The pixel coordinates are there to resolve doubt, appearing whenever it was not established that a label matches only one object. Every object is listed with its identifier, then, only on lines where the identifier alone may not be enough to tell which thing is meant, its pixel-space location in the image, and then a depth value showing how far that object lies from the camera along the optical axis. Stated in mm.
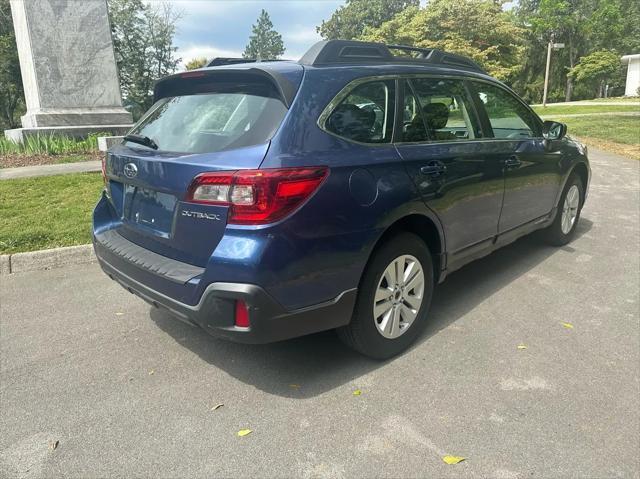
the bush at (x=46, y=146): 11320
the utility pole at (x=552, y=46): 32006
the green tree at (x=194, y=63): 50062
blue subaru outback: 2438
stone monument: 12336
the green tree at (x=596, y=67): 51875
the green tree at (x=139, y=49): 40000
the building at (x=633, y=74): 51688
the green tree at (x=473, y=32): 34250
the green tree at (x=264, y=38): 109125
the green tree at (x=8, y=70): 33156
